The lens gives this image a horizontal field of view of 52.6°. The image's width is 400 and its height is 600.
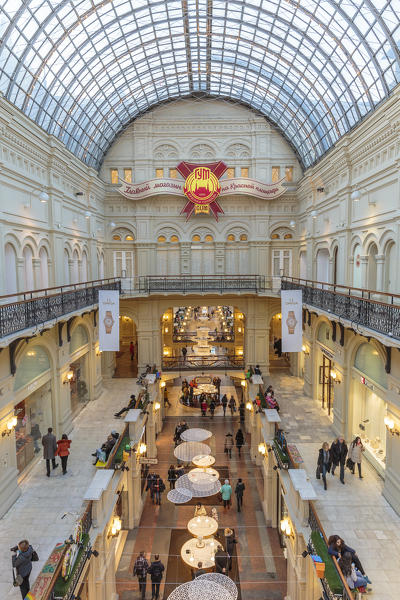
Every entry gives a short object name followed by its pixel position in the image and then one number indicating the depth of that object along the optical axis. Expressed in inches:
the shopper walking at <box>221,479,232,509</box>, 637.9
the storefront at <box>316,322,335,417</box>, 710.5
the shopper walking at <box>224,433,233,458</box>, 797.2
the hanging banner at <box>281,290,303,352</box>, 629.0
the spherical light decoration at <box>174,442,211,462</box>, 613.6
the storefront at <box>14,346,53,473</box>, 513.7
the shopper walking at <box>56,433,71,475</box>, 514.6
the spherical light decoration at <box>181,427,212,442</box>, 668.1
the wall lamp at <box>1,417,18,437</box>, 453.3
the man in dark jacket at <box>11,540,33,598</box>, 312.3
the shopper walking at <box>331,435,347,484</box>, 478.3
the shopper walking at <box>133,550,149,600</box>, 468.1
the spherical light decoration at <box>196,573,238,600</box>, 383.7
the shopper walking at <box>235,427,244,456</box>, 813.7
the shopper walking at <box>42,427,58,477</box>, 506.6
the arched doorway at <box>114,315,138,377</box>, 1087.0
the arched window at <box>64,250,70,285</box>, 755.4
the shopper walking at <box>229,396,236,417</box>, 1012.7
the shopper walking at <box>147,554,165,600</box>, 465.4
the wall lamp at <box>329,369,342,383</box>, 648.4
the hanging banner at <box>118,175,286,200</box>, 1016.2
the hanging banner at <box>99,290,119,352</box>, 667.4
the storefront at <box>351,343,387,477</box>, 509.0
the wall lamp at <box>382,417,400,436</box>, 439.8
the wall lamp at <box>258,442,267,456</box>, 660.7
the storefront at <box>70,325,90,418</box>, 724.0
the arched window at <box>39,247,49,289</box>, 665.0
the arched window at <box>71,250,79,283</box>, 802.2
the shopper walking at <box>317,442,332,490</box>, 466.9
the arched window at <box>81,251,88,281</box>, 873.5
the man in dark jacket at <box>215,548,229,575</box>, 480.0
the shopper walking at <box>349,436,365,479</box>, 490.0
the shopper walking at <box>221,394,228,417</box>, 989.1
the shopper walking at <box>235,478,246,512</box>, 646.5
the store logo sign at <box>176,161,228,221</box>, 1018.1
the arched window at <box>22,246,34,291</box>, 612.5
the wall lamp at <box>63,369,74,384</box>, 666.2
